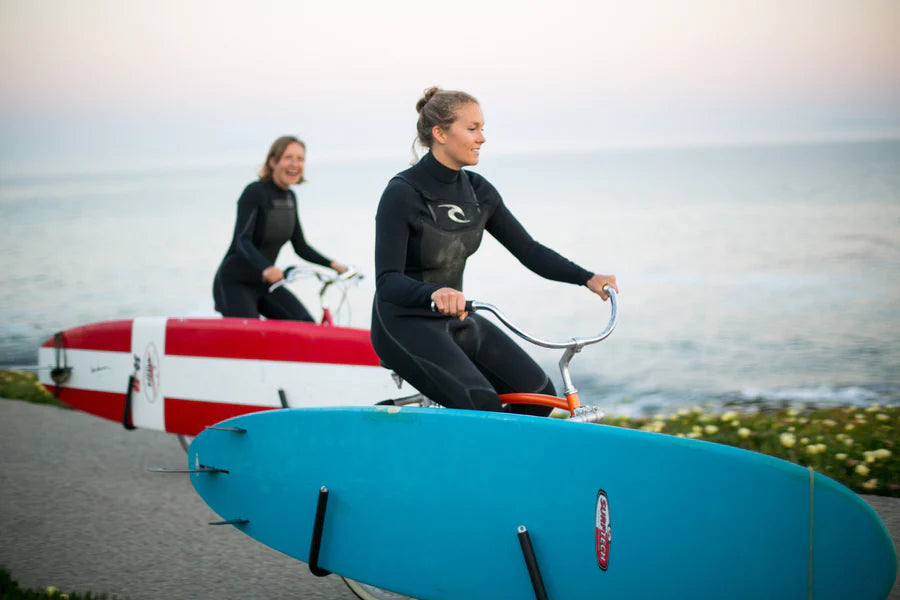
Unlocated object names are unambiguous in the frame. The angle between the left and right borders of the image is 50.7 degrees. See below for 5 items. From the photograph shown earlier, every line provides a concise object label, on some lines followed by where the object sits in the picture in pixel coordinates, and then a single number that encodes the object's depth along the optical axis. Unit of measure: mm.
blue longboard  2359
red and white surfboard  4867
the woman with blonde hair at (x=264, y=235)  5398
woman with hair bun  3004
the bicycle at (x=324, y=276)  5328
